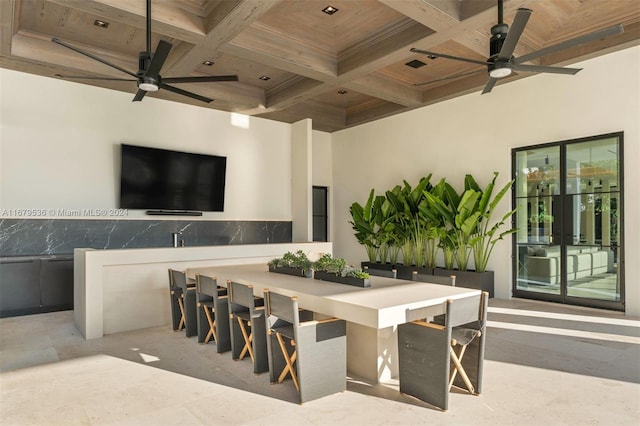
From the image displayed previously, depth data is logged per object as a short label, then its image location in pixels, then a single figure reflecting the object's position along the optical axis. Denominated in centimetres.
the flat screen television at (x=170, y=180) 637
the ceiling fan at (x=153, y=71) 365
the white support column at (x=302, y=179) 768
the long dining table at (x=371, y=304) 243
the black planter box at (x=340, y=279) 311
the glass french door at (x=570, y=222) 541
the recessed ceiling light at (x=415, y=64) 619
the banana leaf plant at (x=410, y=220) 720
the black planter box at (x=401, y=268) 695
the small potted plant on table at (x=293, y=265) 366
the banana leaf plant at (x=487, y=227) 625
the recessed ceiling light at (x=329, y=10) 473
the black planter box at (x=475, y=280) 630
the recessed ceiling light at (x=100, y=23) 483
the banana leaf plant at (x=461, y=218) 627
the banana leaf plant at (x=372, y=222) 773
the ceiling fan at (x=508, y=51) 346
